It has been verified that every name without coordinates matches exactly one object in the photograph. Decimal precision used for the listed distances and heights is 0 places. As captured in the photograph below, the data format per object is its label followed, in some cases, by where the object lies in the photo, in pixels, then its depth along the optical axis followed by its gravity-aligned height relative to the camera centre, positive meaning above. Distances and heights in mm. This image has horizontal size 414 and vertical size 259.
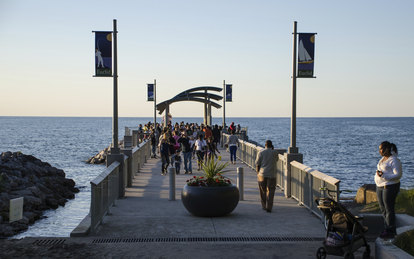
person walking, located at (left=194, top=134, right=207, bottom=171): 20562 -1327
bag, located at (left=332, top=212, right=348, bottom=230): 7770 -1609
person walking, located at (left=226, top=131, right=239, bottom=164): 23438 -1447
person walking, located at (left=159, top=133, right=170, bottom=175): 19436 -1454
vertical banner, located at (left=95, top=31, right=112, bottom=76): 14016 +1578
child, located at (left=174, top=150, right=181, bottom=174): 20023 -1873
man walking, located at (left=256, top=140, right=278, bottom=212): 12258 -1366
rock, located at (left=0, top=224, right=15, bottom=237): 14641 -3452
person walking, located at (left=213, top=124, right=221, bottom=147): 28992 -1171
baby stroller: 7652 -1775
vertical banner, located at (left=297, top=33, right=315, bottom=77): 14509 +1681
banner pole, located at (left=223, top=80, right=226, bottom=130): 45125 +1618
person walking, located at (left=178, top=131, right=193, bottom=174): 19703 -1425
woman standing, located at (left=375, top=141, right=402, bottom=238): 8758 -1088
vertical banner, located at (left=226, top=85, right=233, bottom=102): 45131 +1810
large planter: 11414 -1924
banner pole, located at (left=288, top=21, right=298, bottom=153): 14289 +305
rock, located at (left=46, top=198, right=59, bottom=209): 20344 -3637
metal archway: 34969 +1063
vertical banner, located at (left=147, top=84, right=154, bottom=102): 41875 +1674
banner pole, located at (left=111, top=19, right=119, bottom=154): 14102 +114
